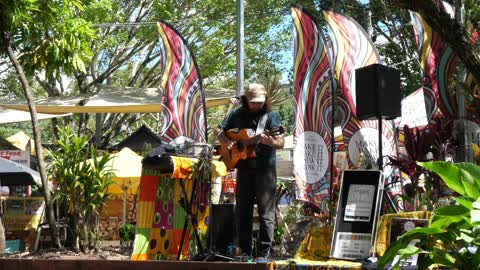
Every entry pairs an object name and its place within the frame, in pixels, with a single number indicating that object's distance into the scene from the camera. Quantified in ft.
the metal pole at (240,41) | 39.99
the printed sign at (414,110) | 35.47
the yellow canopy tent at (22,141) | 71.87
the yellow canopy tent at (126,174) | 46.98
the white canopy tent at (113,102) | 46.39
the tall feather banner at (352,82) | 25.26
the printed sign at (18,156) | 50.49
